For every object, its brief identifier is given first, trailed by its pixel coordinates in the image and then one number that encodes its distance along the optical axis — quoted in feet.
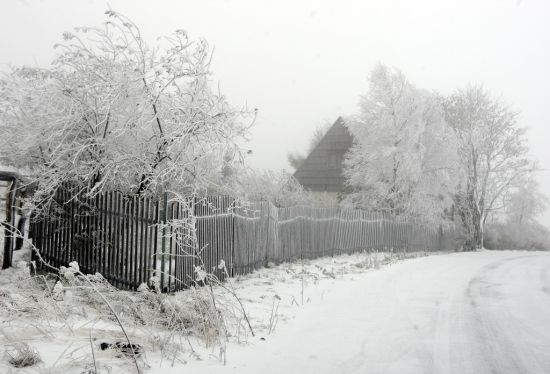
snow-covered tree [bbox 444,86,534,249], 89.92
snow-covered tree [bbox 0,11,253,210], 24.29
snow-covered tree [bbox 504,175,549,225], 131.75
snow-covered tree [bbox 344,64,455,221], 73.72
